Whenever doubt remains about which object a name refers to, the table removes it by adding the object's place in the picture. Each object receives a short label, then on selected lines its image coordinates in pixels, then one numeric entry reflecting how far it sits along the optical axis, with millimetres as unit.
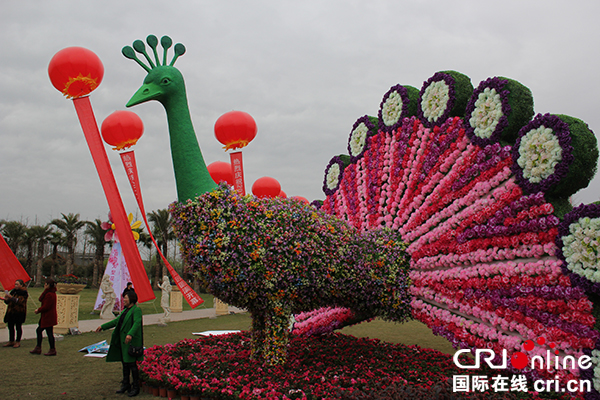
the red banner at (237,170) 8477
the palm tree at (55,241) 28875
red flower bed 4227
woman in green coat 4754
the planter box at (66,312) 9461
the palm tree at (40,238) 28453
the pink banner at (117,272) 12703
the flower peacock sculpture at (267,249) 4645
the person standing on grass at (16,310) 7555
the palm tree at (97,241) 27438
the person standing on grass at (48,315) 6887
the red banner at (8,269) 7426
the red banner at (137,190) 8632
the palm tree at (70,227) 28112
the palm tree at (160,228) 25809
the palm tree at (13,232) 28266
